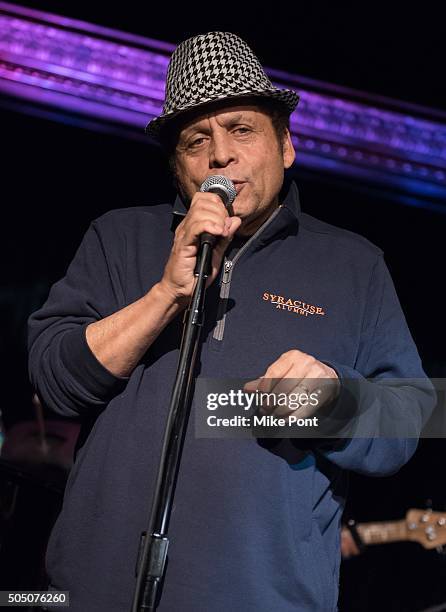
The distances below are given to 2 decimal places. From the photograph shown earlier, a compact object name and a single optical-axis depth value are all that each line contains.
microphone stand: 2.96
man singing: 3.10
